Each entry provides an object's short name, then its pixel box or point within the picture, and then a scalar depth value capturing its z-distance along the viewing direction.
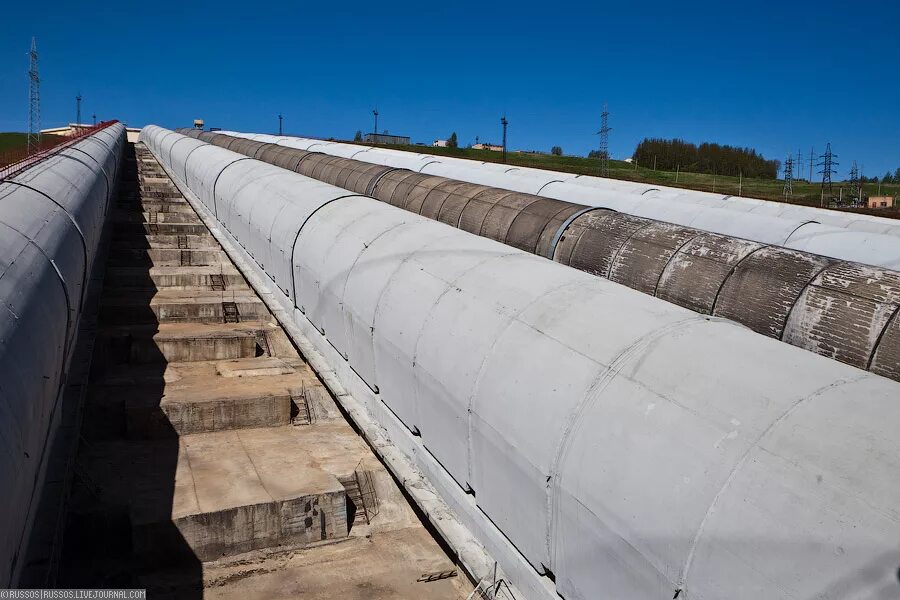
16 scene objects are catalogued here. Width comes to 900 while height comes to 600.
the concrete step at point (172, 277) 13.69
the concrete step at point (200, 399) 8.23
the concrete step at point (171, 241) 16.80
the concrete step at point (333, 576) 5.57
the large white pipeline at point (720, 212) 11.50
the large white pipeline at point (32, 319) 4.18
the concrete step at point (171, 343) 10.24
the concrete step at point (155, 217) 20.09
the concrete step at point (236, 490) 6.09
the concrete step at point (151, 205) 22.70
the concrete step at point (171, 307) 11.77
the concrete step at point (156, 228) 17.75
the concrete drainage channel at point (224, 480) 5.83
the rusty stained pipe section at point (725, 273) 6.26
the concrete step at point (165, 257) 15.27
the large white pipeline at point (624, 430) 3.26
